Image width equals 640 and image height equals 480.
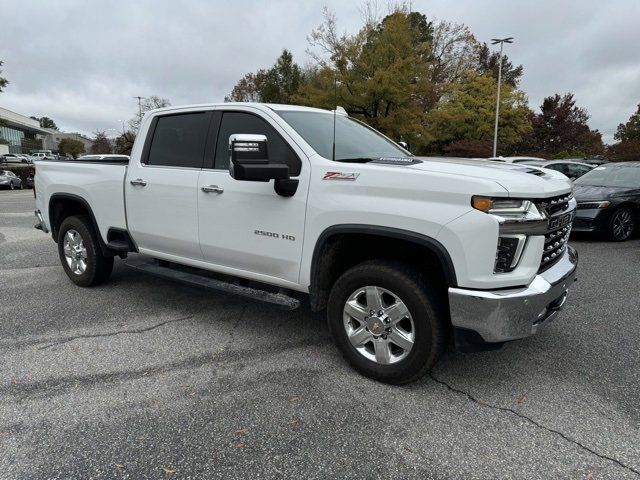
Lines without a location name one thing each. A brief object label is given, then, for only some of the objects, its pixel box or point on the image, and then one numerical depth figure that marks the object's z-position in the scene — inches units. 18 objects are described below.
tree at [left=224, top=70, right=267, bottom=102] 1772.6
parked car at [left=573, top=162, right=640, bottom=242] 328.5
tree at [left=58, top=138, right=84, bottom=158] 3164.4
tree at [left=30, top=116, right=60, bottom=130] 5298.2
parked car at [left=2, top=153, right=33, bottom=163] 1768.0
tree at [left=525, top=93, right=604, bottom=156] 1526.8
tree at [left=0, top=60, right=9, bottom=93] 1064.2
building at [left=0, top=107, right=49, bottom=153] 2901.1
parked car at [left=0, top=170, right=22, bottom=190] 1090.4
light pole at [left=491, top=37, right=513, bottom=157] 1091.9
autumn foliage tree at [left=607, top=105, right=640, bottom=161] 961.1
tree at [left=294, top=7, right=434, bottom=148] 775.7
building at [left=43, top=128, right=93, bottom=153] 3922.7
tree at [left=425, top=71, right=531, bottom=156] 1182.9
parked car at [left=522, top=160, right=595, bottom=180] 631.8
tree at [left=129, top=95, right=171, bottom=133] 1951.8
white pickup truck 107.6
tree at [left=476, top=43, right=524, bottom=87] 1774.1
